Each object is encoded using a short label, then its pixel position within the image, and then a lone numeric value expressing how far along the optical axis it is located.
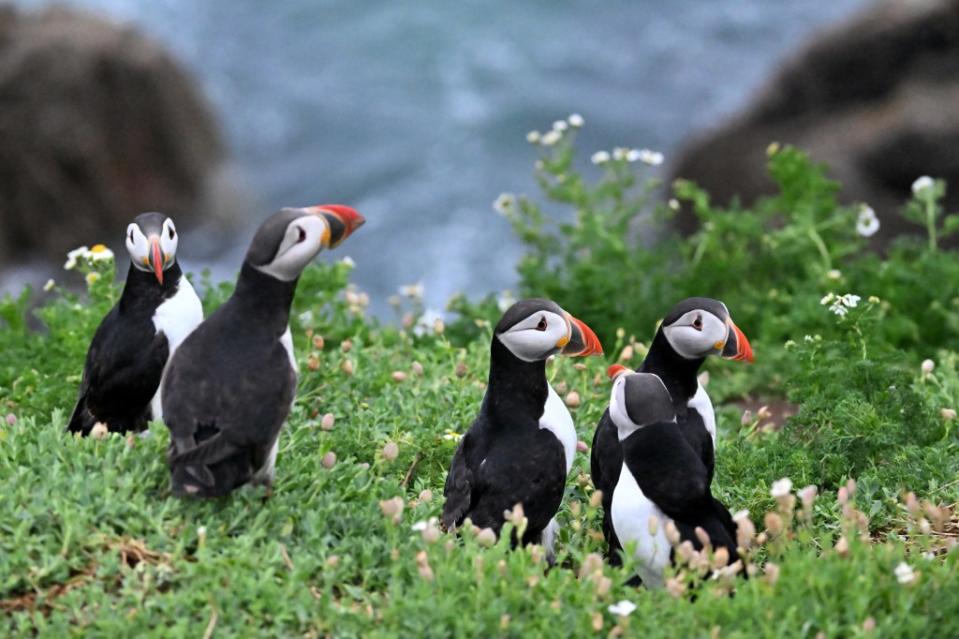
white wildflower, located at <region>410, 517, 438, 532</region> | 8.68
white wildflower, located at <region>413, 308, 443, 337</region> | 15.31
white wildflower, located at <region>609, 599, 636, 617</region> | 8.16
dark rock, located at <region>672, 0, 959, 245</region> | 25.36
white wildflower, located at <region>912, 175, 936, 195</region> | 16.53
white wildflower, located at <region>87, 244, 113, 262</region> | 13.04
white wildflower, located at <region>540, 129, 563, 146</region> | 16.98
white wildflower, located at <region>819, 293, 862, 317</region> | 11.69
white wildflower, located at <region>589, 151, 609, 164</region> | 16.83
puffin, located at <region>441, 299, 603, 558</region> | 9.69
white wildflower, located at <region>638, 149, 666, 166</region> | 16.59
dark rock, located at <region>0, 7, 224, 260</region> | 28.00
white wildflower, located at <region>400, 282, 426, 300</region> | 15.41
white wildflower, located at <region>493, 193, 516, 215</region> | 17.19
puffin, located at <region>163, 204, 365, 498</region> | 8.69
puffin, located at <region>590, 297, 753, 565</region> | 10.29
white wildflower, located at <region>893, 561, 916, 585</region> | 8.16
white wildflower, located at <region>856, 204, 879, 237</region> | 16.55
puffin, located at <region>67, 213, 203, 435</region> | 10.79
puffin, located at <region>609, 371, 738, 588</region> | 9.27
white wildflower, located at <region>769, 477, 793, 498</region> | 8.16
